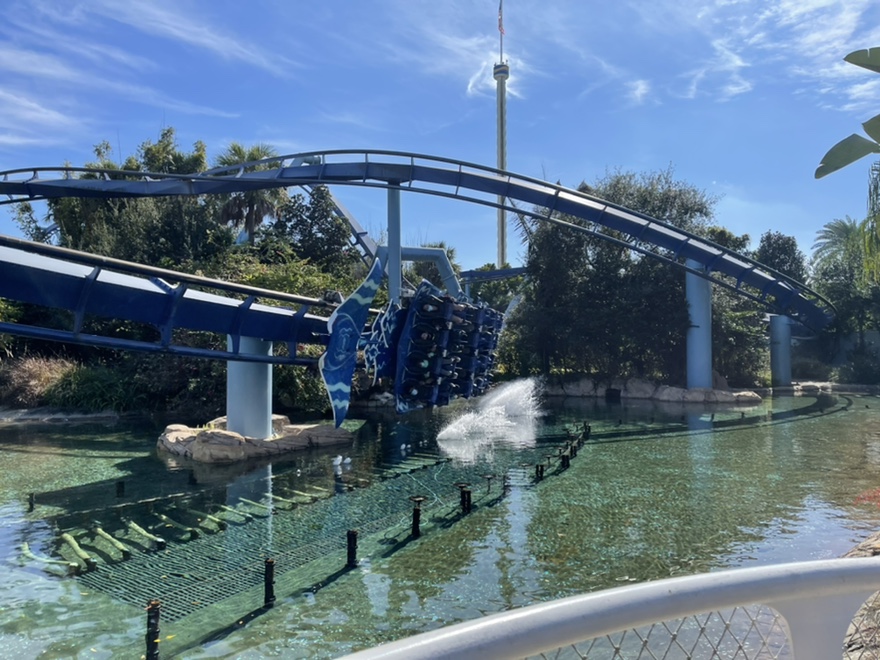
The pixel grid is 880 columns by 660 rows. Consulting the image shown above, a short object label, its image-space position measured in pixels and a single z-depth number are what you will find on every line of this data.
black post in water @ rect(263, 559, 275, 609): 6.21
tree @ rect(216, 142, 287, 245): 29.31
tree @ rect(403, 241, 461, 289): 41.41
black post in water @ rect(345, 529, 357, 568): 7.22
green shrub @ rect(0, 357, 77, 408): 21.52
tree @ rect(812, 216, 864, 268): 42.98
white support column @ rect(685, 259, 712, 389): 26.30
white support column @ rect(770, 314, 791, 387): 31.08
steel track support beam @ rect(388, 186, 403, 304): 18.48
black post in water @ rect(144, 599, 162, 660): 4.92
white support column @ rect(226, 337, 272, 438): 14.41
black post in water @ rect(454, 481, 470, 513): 9.38
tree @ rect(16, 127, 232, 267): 27.08
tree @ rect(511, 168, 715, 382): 28.16
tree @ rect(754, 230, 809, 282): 51.03
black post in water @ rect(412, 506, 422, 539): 8.32
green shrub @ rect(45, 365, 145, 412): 21.22
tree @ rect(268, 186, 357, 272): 32.70
